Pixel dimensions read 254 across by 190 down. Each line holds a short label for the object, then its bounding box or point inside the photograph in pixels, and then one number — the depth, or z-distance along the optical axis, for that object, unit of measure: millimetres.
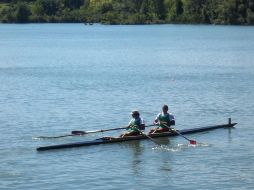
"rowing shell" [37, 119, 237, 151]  29250
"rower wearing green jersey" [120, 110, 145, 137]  31000
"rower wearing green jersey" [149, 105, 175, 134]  31938
